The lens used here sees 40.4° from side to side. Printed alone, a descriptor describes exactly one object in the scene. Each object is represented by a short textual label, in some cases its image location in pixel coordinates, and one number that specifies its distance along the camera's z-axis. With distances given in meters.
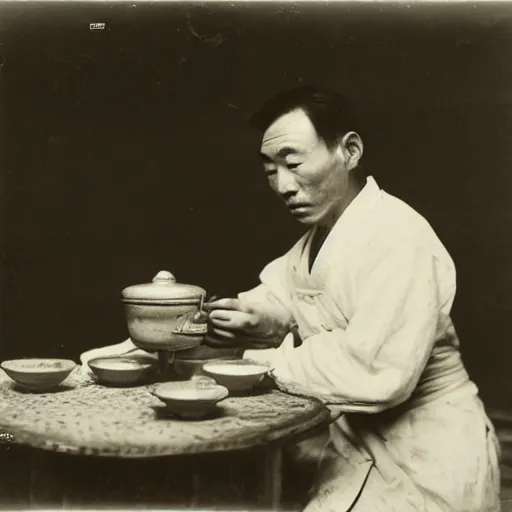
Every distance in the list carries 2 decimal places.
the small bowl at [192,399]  1.47
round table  1.37
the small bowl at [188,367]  1.88
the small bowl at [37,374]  1.67
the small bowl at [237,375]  1.67
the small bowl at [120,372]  1.76
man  1.68
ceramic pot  1.68
